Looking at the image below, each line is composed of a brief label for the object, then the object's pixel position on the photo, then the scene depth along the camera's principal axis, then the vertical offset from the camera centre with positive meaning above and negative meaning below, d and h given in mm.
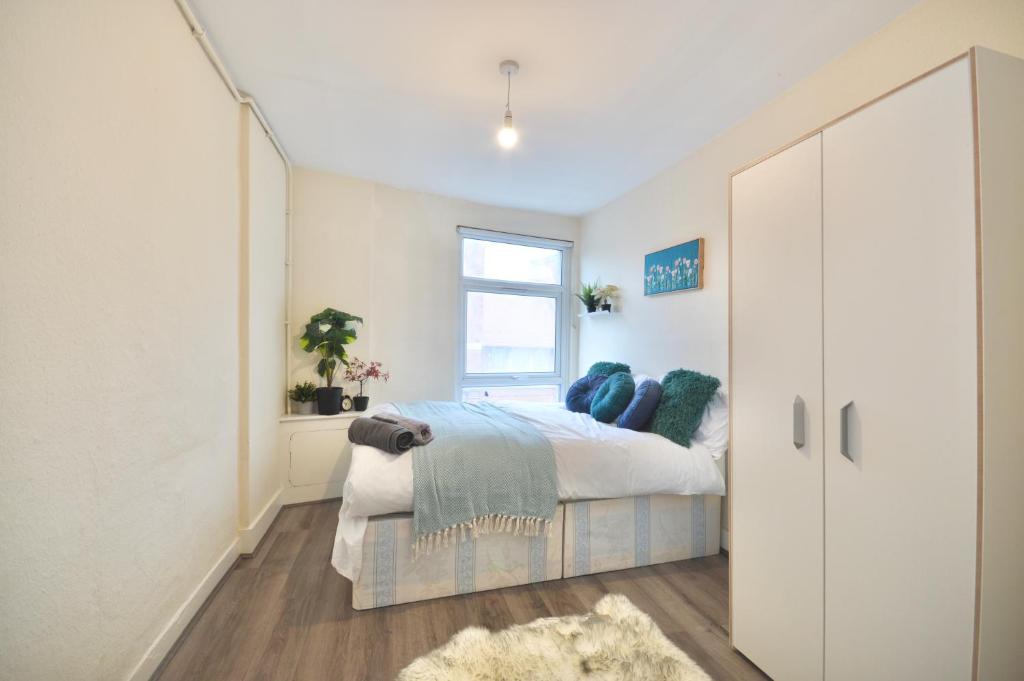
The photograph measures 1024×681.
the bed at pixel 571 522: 1837 -940
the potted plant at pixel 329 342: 3170 -3
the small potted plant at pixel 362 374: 3381 -273
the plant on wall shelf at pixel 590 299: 3791 +422
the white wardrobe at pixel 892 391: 988 -133
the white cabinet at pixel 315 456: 3045 -880
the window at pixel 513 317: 4086 +272
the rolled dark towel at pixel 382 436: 1932 -468
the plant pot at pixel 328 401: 3170 -468
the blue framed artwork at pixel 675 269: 2771 +557
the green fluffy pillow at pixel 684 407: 2381 -383
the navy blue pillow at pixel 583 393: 3195 -404
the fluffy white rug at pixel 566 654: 1177 -965
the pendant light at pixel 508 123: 1989 +1128
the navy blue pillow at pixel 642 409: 2508 -407
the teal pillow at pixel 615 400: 2721 -383
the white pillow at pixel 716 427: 2350 -502
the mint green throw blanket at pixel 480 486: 1842 -686
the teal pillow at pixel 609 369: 3350 -212
